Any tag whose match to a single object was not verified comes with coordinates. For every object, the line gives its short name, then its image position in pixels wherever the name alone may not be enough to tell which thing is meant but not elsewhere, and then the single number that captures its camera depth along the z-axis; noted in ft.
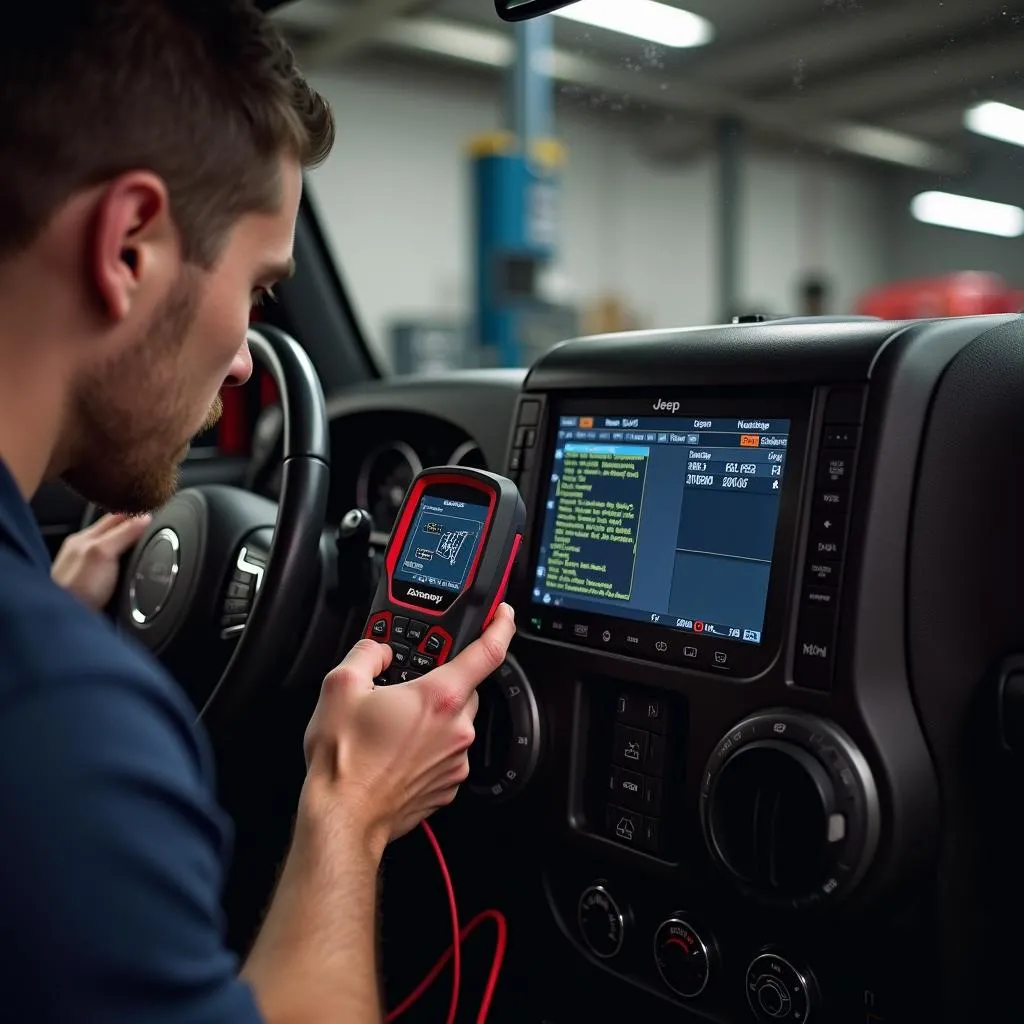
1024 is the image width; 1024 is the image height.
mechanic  1.75
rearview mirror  4.00
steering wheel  3.90
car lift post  16.65
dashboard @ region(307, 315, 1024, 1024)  2.96
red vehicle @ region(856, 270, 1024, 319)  19.04
